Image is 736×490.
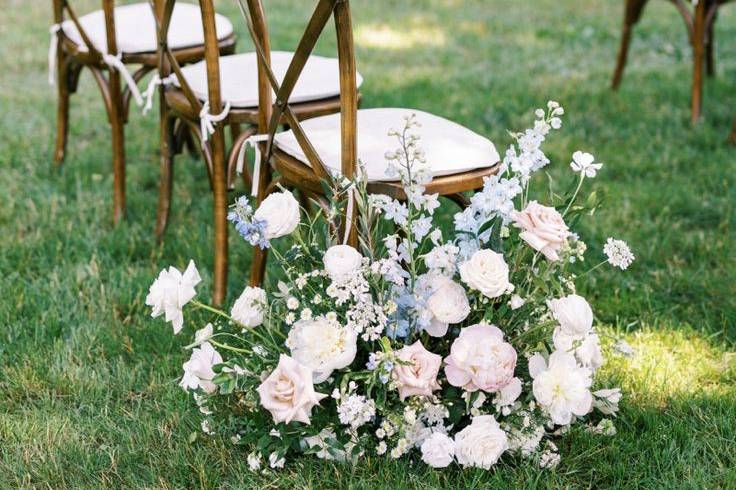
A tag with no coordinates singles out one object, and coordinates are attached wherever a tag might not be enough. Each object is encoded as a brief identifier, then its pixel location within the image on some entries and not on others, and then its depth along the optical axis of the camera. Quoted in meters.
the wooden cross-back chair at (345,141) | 1.87
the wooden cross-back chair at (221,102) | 2.45
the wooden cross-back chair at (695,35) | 4.21
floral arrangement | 1.84
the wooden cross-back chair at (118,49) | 3.11
